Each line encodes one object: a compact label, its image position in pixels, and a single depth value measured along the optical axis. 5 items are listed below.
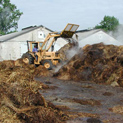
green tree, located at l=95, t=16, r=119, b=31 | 61.43
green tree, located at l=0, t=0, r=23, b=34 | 56.59
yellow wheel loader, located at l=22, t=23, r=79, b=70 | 16.05
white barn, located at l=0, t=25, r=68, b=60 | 28.67
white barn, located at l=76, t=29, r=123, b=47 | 37.06
